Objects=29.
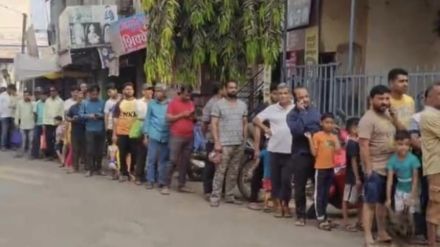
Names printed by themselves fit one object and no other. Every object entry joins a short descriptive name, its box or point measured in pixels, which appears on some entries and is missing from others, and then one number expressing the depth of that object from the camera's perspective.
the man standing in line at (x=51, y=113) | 18.14
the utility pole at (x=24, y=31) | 38.51
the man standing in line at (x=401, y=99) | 8.12
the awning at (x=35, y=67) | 25.06
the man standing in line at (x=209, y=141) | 11.30
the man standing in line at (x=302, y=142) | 9.42
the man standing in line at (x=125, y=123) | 13.78
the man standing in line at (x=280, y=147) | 10.00
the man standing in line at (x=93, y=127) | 14.83
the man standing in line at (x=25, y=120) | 19.48
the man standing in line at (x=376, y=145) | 7.97
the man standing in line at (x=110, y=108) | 14.49
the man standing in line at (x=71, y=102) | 16.45
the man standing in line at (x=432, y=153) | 7.38
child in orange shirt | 9.21
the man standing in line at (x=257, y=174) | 10.69
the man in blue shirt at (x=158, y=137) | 12.60
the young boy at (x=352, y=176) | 8.67
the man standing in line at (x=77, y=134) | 15.29
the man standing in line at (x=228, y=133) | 10.94
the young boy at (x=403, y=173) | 7.90
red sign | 18.94
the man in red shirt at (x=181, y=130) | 12.23
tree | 13.23
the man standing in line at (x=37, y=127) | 18.68
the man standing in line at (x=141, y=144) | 13.56
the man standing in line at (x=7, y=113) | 21.14
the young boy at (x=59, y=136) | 17.69
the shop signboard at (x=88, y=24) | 21.75
